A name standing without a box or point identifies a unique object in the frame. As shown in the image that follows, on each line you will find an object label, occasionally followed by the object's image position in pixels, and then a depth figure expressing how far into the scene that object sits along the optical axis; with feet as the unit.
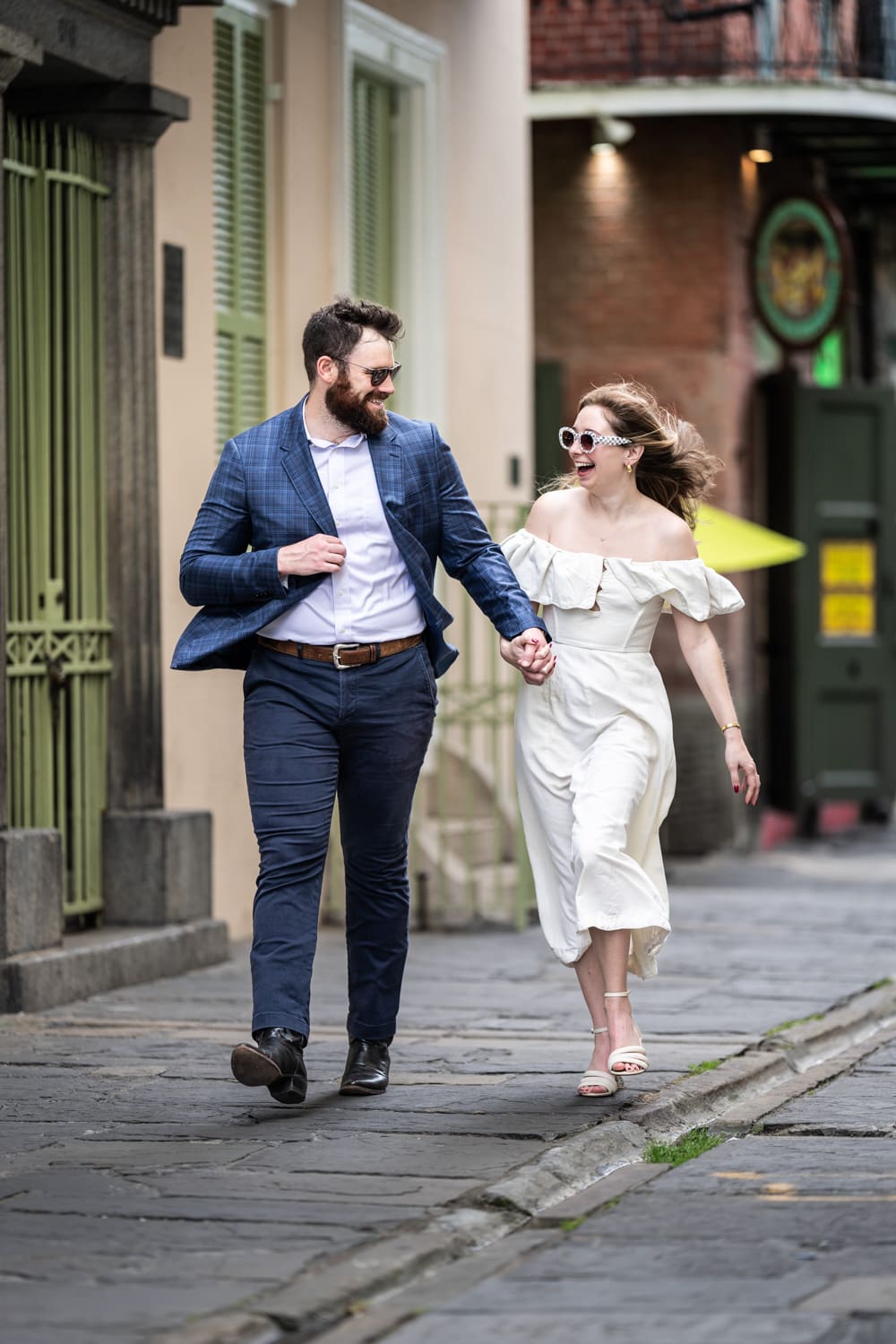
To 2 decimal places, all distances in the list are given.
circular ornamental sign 54.80
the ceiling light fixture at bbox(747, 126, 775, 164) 54.03
